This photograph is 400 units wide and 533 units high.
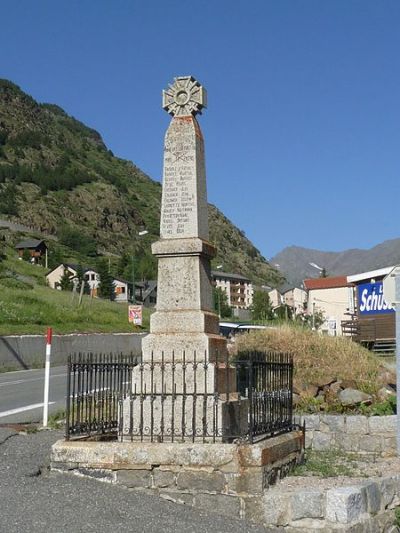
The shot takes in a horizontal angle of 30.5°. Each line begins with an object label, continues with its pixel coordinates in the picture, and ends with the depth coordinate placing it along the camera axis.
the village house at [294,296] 151.00
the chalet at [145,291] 101.94
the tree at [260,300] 80.61
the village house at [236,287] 153.88
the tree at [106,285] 83.25
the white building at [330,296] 78.86
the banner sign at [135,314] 39.50
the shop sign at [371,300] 24.56
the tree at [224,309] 92.00
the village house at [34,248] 102.89
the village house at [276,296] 154.77
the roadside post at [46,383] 11.68
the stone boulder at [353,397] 12.64
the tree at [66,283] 74.22
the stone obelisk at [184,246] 9.15
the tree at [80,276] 80.14
